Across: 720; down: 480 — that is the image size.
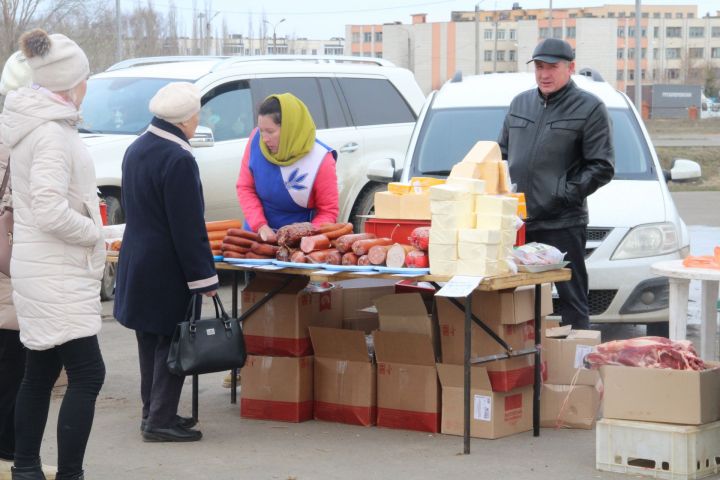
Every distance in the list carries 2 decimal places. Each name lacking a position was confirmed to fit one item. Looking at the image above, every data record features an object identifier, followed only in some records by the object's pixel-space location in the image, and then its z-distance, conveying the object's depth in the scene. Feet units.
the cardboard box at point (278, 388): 23.22
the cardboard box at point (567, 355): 22.79
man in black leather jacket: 24.13
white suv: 38.37
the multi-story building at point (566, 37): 422.82
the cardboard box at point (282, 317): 23.16
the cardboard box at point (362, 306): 24.43
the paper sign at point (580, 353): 22.75
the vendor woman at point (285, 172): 23.57
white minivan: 29.19
